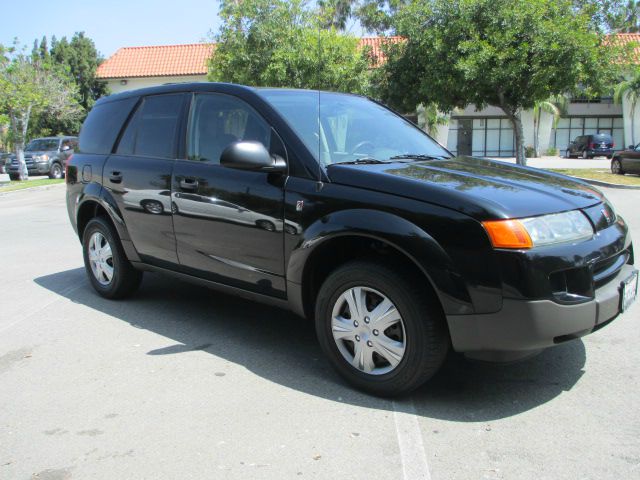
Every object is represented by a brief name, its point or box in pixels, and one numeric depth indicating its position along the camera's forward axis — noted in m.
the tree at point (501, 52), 18.31
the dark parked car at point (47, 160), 25.91
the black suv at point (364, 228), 2.97
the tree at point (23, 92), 22.86
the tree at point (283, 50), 21.30
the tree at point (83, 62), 44.97
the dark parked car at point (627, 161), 21.23
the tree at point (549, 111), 41.28
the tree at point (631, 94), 39.38
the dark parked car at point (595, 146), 37.91
